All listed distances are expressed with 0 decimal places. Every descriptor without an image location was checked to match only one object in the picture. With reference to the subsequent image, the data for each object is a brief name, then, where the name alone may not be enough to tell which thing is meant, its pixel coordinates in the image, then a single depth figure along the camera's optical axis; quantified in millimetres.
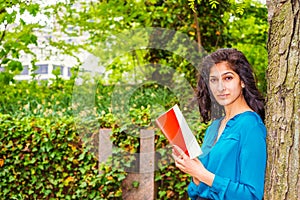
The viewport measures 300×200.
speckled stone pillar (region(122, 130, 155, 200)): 4699
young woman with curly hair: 1898
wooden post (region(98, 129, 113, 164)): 4791
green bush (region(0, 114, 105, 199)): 4867
